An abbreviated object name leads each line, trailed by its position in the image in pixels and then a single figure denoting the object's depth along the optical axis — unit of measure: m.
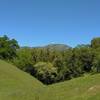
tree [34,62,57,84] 46.85
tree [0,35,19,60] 46.85
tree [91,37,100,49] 55.57
